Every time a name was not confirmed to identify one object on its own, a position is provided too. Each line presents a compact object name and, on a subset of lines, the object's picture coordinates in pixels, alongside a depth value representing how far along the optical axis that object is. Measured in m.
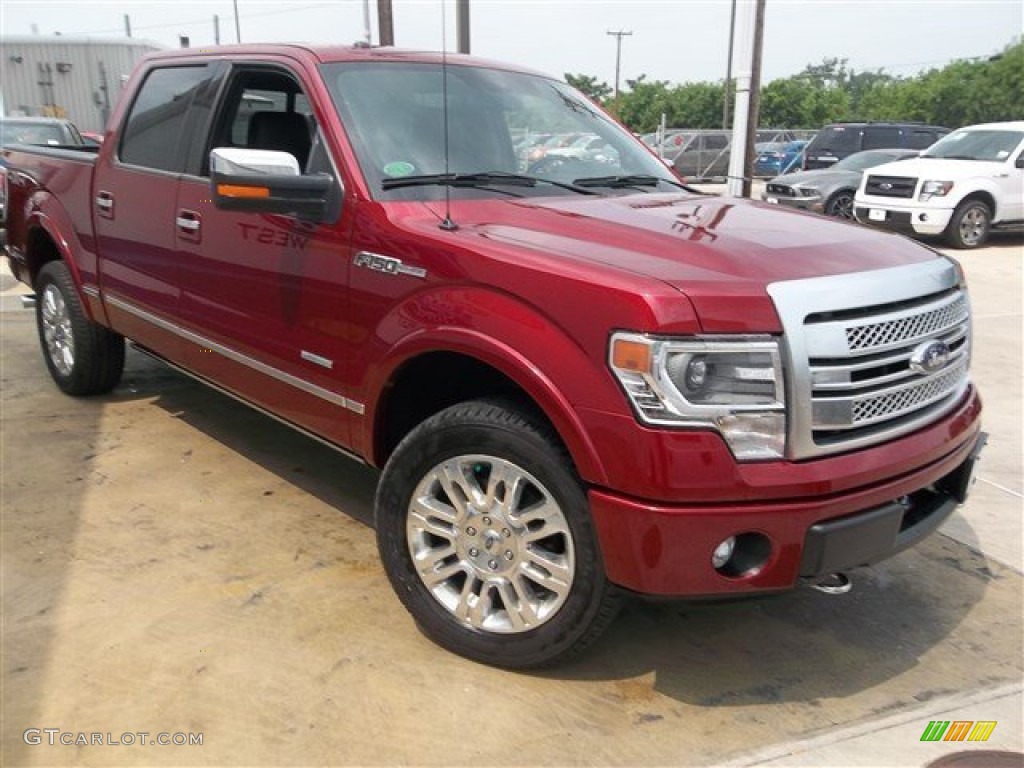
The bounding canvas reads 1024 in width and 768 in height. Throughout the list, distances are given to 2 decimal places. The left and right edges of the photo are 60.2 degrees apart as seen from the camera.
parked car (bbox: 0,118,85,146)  12.91
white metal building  19.25
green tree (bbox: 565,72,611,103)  71.12
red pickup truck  2.30
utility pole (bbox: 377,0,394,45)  16.61
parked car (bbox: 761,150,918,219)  14.59
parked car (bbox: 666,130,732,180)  27.49
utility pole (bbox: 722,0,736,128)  39.62
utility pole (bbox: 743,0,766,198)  10.36
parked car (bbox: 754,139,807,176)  28.17
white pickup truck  12.63
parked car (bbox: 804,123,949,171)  19.16
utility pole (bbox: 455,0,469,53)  16.25
